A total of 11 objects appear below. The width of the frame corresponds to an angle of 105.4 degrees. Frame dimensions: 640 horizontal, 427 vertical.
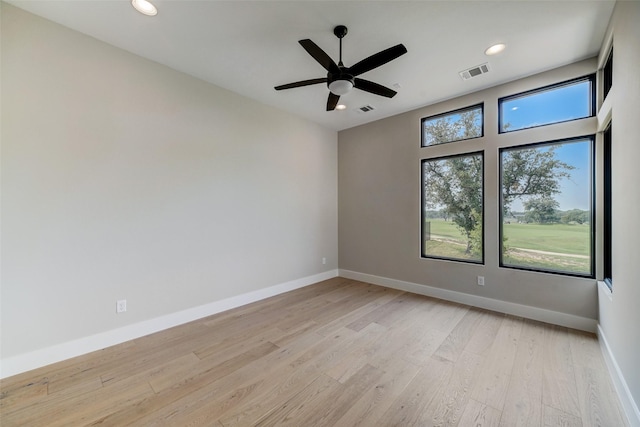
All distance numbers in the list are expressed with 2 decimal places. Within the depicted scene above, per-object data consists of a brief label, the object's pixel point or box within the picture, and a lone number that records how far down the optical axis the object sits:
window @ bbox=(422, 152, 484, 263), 3.56
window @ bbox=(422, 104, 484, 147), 3.58
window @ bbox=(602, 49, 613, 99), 2.39
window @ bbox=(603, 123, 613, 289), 2.56
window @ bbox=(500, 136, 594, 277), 2.83
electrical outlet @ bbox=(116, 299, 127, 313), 2.57
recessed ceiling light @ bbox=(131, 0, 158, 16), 2.02
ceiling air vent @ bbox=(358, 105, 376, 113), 3.99
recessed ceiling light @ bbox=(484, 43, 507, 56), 2.53
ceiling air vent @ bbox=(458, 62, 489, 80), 2.89
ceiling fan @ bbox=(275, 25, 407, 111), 2.07
